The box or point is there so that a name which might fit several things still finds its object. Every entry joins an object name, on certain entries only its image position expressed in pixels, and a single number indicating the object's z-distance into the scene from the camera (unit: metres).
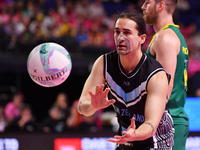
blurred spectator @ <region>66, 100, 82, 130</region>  15.55
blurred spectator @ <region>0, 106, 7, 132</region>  15.11
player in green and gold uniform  6.76
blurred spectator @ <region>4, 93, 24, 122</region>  16.73
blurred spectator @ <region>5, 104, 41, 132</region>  14.35
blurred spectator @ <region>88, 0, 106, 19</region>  23.77
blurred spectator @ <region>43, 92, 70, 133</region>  14.78
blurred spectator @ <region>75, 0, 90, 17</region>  23.30
